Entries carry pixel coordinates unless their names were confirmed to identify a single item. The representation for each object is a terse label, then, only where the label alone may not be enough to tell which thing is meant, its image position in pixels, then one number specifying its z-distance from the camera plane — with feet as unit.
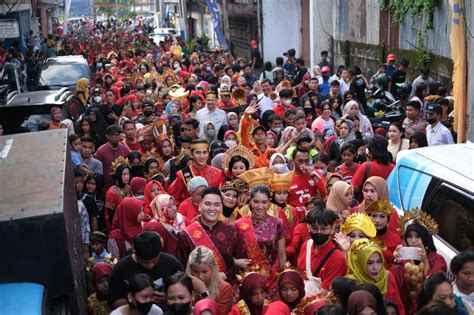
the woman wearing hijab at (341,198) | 26.53
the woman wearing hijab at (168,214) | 24.80
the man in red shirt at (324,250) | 22.02
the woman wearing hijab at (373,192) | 25.45
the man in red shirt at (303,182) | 30.07
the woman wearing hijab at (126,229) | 28.19
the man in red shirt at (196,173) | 30.40
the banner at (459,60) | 45.09
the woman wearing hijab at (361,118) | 41.19
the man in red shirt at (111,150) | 37.99
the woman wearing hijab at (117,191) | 31.14
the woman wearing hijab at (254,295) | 20.03
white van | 22.31
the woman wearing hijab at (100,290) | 22.54
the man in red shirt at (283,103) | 47.29
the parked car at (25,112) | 44.44
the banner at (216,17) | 112.06
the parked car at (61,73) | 69.51
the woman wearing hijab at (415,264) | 21.17
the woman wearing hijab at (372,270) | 20.16
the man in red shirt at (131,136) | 40.19
